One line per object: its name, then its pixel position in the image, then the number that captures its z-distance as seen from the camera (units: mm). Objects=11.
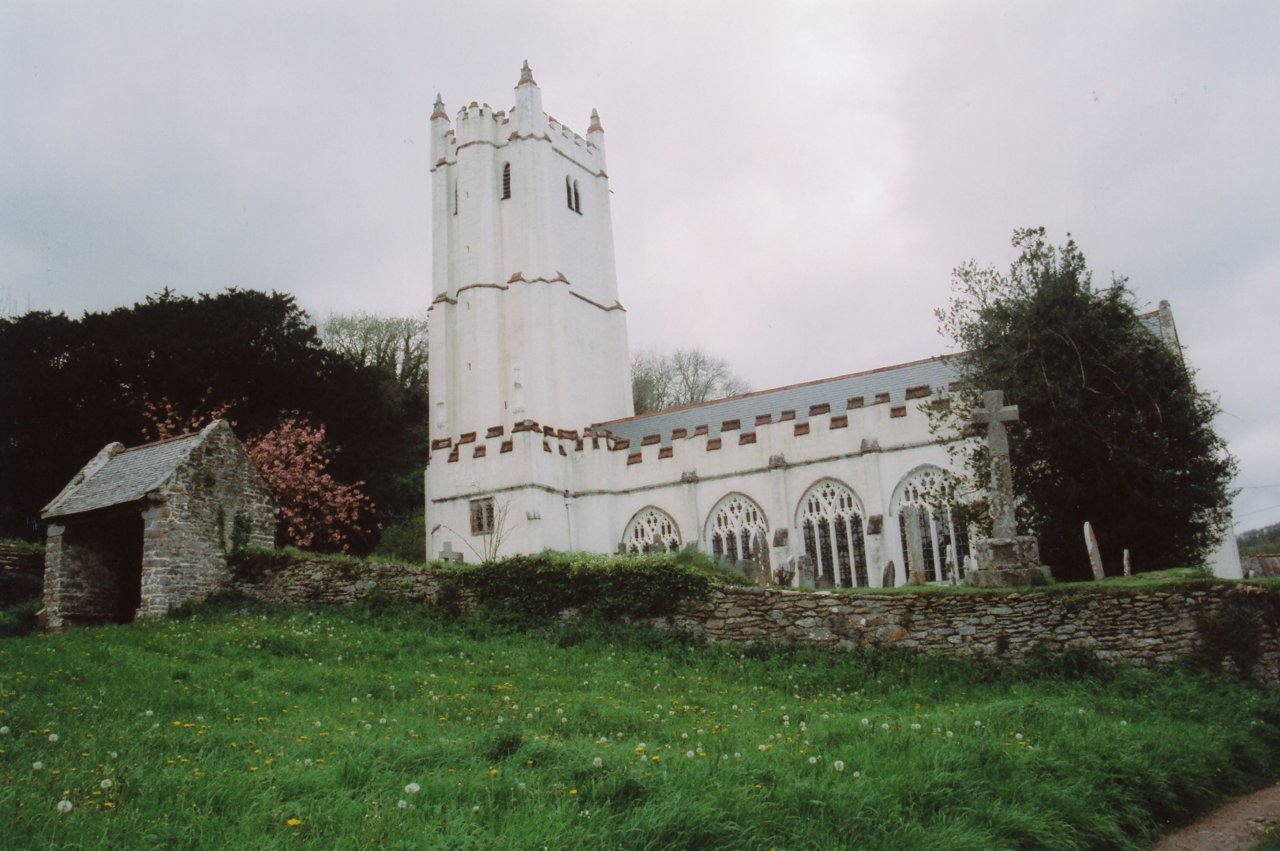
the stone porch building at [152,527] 15586
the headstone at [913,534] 18203
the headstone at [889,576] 17781
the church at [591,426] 24703
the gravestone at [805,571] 17719
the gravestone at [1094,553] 14945
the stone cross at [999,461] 13820
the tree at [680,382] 49969
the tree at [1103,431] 17250
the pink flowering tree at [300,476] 26016
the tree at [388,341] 46344
